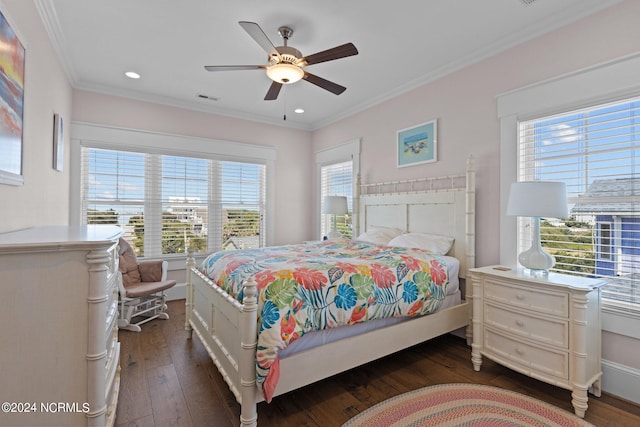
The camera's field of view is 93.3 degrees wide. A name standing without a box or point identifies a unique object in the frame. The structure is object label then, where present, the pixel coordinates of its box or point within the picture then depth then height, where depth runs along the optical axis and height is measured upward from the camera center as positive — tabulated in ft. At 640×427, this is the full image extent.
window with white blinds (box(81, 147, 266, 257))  12.89 +0.70
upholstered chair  10.68 -2.73
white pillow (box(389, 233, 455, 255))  10.28 -0.92
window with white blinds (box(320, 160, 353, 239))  15.70 +1.54
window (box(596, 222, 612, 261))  7.38 -0.60
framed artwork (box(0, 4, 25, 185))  5.24 +2.07
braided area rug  5.98 -4.07
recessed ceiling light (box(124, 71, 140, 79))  11.28 +5.30
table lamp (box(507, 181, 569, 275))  6.97 +0.25
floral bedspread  5.82 -1.66
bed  5.71 -2.58
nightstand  6.38 -2.57
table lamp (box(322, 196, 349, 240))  14.56 +0.50
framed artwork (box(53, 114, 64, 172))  9.13 +2.24
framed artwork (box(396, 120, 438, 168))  11.42 +2.85
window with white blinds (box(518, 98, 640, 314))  7.02 +0.68
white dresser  3.76 -1.54
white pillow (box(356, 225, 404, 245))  11.98 -0.78
